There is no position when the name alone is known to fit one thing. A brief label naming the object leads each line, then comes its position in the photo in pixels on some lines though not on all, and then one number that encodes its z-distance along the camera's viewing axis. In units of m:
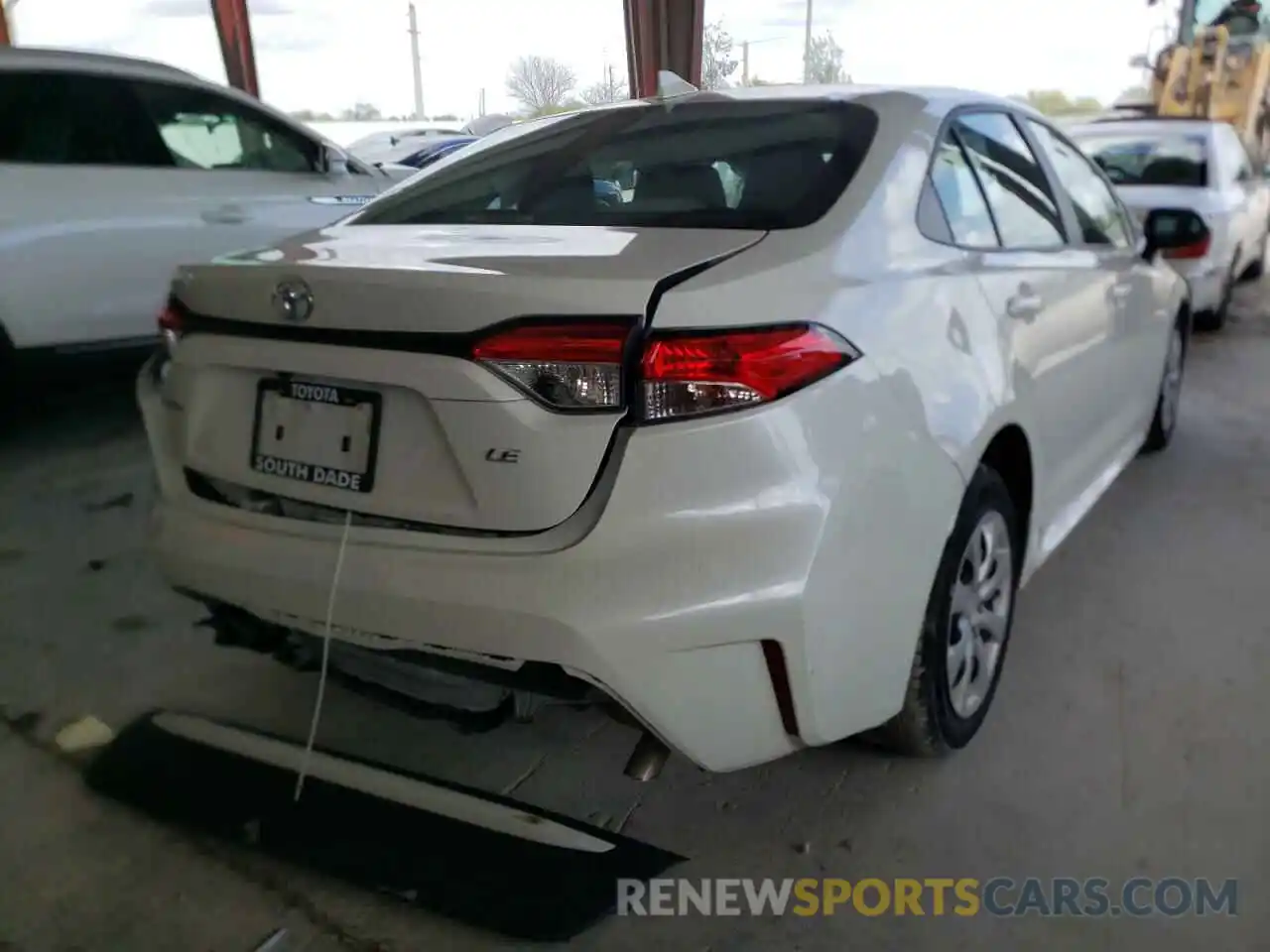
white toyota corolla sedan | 1.56
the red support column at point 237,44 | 9.70
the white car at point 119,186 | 4.19
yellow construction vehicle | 9.81
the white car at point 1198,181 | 5.93
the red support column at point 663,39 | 9.98
